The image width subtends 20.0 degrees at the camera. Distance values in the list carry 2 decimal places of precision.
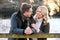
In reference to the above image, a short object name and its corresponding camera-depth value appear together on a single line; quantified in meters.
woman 3.00
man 2.99
